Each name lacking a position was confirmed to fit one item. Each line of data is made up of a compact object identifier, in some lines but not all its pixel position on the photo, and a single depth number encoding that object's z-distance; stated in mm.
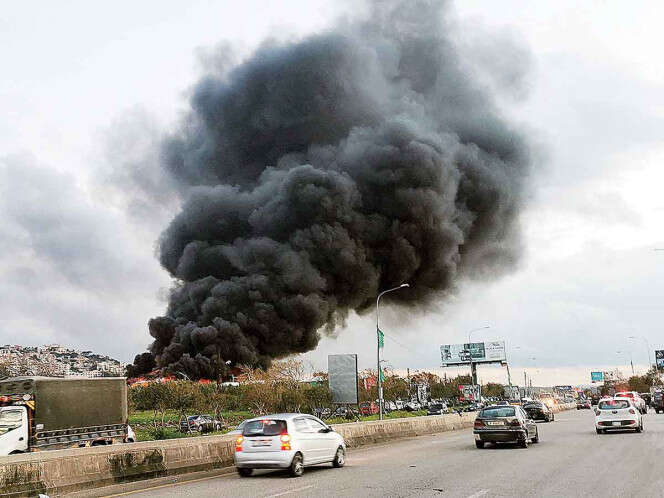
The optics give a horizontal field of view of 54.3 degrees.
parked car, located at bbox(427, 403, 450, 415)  58781
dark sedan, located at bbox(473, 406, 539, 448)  19078
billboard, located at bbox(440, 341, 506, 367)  95688
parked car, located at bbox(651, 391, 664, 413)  46425
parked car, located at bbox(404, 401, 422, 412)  66375
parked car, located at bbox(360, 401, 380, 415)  60612
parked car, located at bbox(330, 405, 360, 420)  46912
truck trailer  18094
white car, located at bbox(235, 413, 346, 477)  13484
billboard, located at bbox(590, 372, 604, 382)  123500
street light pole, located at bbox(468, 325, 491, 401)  92012
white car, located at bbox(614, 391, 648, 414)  44725
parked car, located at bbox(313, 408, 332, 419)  48194
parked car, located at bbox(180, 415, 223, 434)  37375
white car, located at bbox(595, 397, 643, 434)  24328
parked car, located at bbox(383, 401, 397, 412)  64962
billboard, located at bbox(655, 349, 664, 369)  96625
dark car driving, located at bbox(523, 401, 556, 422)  38688
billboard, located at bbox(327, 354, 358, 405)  29531
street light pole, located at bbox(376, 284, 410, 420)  33372
